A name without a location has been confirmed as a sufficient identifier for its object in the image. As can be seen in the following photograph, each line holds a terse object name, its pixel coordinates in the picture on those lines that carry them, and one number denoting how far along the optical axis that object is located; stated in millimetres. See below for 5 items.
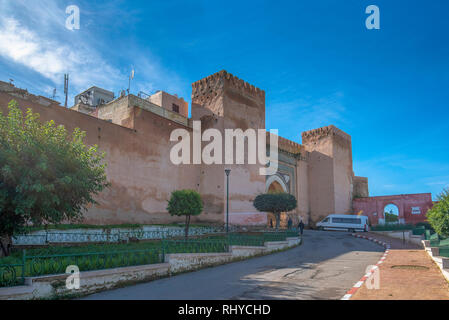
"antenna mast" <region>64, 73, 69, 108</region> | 29250
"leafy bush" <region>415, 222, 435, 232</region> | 23827
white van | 25359
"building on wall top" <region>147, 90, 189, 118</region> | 24766
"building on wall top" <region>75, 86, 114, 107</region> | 28844
